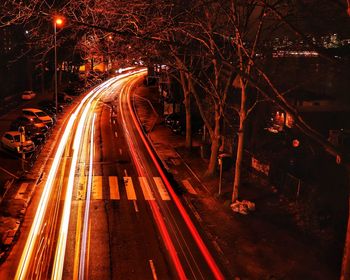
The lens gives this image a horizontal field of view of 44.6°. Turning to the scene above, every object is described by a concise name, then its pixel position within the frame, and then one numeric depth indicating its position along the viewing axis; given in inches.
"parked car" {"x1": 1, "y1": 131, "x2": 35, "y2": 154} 1194.6
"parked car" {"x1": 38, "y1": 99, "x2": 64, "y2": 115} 1849.8
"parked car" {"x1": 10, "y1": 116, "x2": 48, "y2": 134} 1457.9
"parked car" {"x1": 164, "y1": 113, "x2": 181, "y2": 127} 1615.7
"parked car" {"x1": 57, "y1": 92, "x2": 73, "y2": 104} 2212.6
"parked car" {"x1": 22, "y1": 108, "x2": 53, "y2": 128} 1566.7
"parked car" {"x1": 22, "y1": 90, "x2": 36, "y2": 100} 2245.3
